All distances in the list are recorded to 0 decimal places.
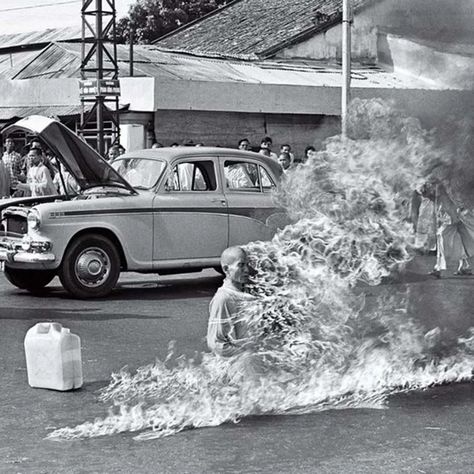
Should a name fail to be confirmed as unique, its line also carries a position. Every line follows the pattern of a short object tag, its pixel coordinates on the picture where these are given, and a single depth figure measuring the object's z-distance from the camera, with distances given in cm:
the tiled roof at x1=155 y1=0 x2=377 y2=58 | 3491
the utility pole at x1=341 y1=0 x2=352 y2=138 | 1774
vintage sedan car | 1191
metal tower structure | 2380
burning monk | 660
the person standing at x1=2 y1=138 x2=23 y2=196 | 1862
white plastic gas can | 709
